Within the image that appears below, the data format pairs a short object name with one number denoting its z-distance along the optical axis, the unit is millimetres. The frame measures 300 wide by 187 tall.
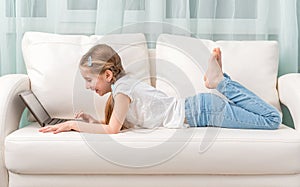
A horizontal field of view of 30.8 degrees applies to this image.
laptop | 2475
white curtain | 2969
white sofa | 2156
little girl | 2348
